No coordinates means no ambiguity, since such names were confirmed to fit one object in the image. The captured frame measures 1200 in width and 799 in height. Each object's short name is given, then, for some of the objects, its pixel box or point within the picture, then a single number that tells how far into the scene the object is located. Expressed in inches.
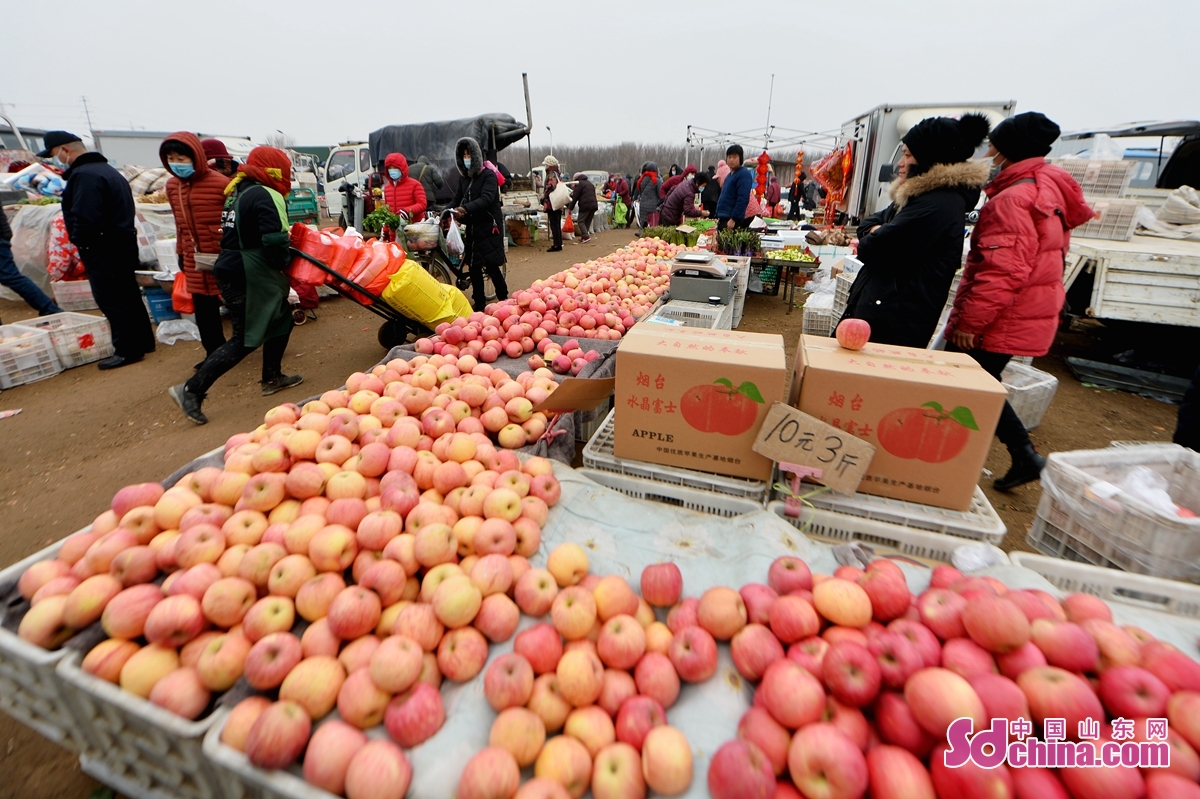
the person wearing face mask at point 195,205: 178.5
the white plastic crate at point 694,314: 182.7
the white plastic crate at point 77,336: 234.7
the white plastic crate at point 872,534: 77.6
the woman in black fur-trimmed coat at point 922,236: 117.8
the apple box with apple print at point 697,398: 83.8
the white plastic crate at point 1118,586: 68.6
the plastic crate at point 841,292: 252.5
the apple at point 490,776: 49.2
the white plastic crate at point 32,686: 60.6
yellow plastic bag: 201.0
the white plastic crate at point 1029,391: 178.4
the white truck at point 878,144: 462.0
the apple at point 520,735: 53.3
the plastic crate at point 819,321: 272.8
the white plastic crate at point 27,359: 216.2
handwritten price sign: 77.7
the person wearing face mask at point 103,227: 209.8
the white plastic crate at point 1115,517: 78.7
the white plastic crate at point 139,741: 55.4
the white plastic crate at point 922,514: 77.0
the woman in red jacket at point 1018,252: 122.2
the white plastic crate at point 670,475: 88.5
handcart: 191.2
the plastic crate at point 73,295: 308.8
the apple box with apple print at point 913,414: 75.6
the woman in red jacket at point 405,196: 330.3
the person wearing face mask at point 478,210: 263.4
